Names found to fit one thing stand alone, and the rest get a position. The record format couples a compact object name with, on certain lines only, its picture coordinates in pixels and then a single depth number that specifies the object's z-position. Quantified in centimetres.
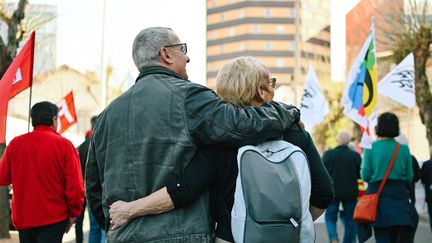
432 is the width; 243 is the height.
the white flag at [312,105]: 1603
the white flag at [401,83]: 1313
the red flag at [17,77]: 627
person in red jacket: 609
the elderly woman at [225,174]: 329
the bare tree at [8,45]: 1261
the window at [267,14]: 14638
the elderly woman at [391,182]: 747
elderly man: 326
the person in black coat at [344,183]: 1137
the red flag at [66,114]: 1716
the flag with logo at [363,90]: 1261
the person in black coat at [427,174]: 996
